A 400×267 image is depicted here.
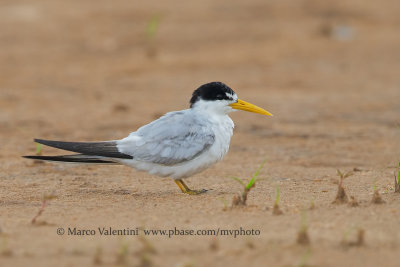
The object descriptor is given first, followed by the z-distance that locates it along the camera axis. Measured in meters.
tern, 10.59
